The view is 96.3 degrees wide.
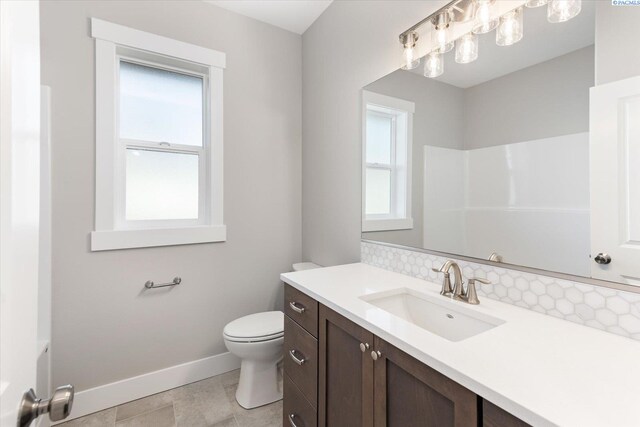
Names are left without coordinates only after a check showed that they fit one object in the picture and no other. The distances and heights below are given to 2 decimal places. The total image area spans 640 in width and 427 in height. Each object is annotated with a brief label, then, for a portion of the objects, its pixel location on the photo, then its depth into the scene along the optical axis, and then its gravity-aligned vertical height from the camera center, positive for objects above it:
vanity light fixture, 0.98 +0.75
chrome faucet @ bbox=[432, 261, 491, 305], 1.07 -0.29
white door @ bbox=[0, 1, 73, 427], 0.38 +0.01
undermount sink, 1.00 -0.39
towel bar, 1.88 -0.48
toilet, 1.69 -0.86
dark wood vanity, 0.68 -0.52
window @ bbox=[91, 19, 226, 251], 1.75 +0.49
